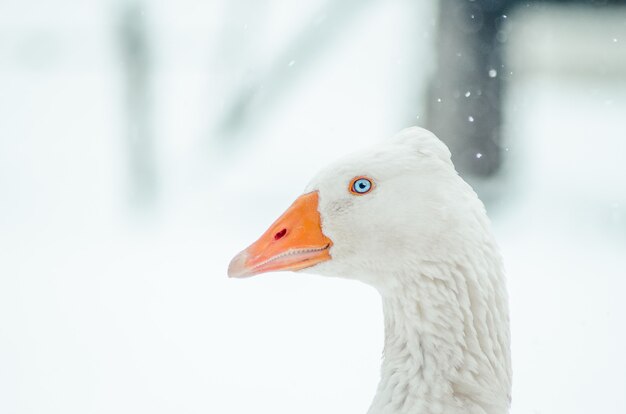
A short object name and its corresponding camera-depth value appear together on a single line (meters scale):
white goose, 2.98
